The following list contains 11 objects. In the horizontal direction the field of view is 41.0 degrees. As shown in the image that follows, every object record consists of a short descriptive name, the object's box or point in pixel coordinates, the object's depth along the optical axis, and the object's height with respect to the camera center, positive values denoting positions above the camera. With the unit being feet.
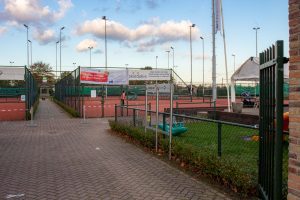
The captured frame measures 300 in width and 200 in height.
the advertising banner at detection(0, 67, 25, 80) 88.92 +4.73
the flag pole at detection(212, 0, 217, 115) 86.89 +8.46
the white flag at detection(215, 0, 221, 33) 83.80 +16.32
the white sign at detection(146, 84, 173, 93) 33.22 +0.43
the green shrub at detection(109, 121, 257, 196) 20.85 -4.44
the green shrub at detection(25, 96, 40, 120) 77.16 -4.14
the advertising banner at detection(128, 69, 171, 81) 91.45 +4.25
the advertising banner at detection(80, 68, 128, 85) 83.72 +3.62
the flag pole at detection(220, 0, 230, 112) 79.51 +10.76
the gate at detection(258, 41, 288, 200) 14.25 -1.14
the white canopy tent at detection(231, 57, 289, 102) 72.90 +4.07
